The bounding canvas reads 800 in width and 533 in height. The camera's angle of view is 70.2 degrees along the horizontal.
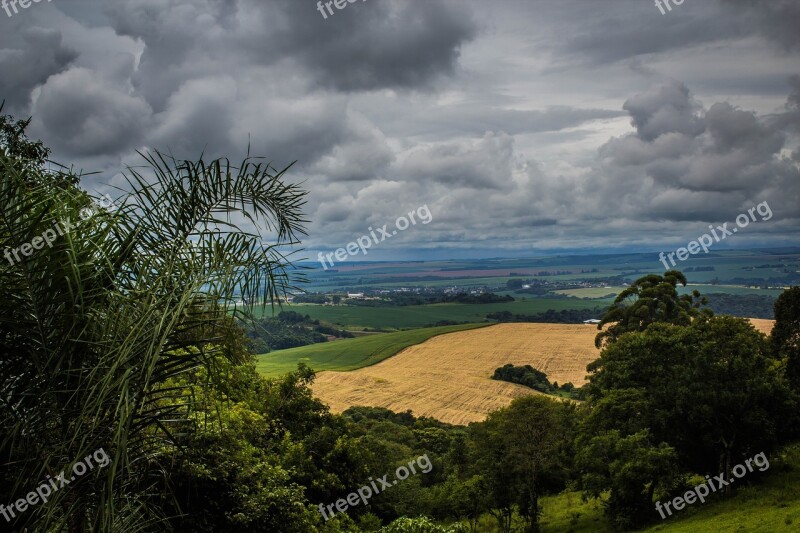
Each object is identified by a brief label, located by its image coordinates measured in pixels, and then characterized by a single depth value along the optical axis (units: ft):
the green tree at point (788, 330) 126.00
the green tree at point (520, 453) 116.47
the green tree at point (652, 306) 167.12
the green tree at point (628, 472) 93.71
